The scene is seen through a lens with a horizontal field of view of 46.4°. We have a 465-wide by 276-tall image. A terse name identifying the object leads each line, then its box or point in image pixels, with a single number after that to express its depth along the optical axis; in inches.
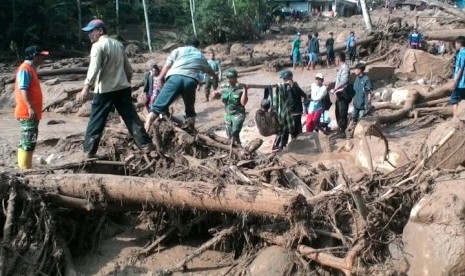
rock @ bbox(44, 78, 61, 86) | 698.8
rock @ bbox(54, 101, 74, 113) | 606.2
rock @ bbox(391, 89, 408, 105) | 481.0
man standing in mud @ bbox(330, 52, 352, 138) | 399.2
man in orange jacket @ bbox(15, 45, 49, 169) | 243.1
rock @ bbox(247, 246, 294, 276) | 186.4
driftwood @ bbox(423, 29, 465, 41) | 676.7
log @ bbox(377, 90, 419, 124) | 430.3
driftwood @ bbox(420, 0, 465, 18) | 700.7
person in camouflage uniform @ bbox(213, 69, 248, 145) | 315.0
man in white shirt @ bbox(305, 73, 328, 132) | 390.6
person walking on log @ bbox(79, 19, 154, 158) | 236.4
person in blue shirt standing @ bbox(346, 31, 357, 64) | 840.3
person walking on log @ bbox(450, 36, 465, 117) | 349.1
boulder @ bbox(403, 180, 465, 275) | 166.7
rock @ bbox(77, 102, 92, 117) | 583.8
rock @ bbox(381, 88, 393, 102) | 519.7
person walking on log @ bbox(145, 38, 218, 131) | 270.2
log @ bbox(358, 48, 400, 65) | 783.7
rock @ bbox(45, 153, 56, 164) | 261.7
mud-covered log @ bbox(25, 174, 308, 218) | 181.6
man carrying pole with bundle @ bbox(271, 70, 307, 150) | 356.8
